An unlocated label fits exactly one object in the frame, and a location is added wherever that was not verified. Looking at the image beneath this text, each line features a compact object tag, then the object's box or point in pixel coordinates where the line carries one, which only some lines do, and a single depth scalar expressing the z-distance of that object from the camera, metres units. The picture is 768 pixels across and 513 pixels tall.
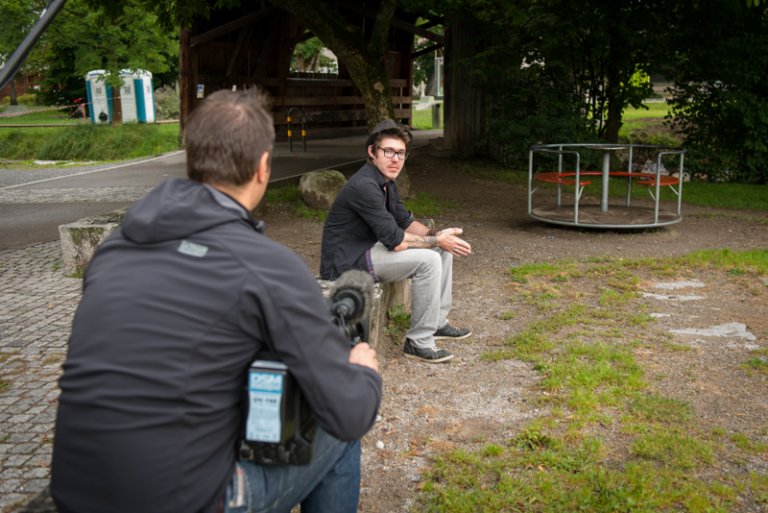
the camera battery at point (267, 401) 1.95
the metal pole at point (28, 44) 4.22
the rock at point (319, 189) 10.77
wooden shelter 18.38
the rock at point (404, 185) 11.59
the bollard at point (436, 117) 30.25
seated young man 5.05
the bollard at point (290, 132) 18.83
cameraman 1.84
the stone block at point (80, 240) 7.48
